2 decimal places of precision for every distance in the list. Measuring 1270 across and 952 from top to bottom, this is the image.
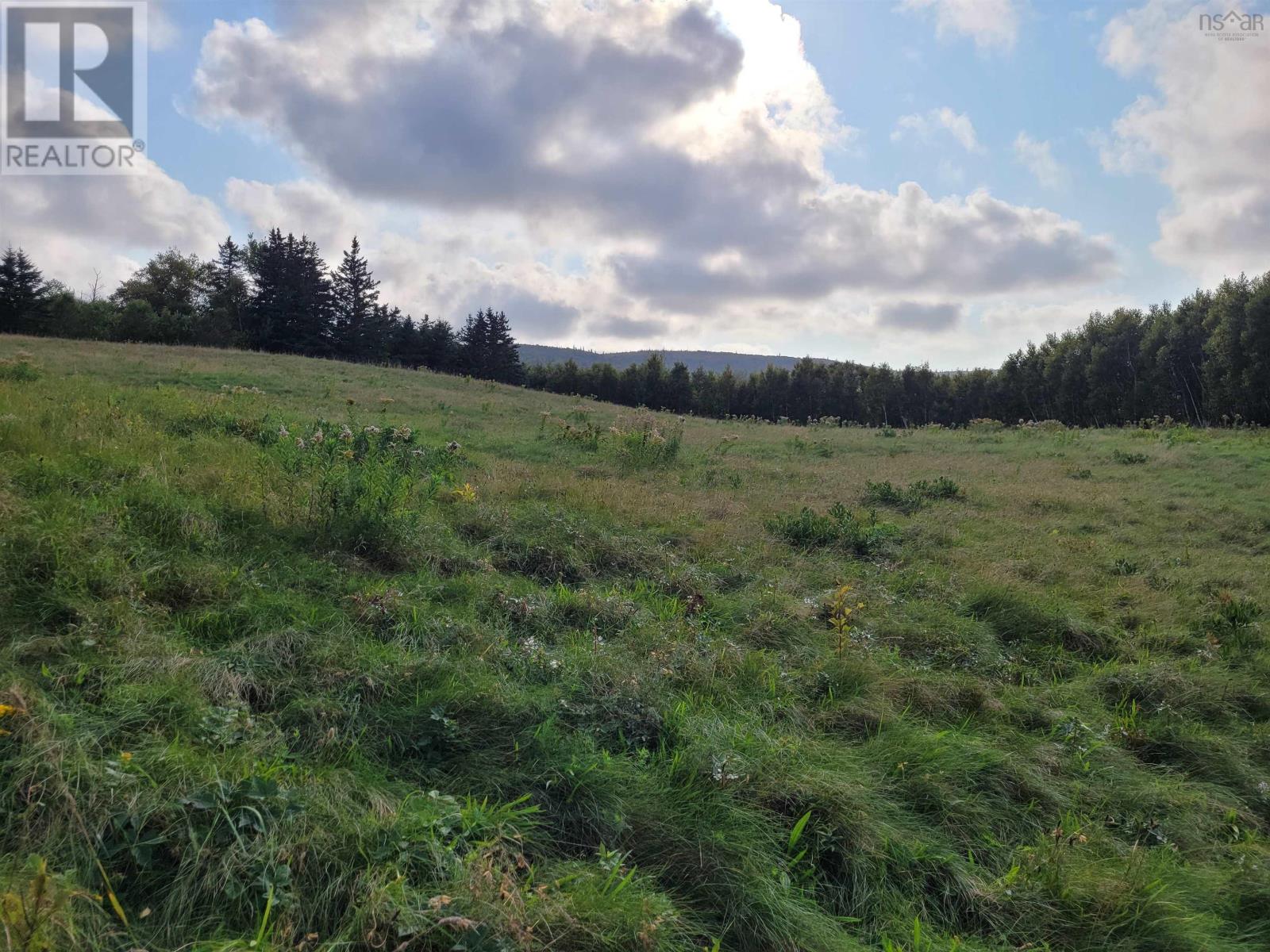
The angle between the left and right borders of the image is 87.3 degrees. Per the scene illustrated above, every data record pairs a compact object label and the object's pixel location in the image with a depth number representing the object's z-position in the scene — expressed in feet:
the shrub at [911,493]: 32.30
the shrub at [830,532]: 24.81
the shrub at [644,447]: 36.70
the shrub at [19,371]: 31.95
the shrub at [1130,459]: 48.91
